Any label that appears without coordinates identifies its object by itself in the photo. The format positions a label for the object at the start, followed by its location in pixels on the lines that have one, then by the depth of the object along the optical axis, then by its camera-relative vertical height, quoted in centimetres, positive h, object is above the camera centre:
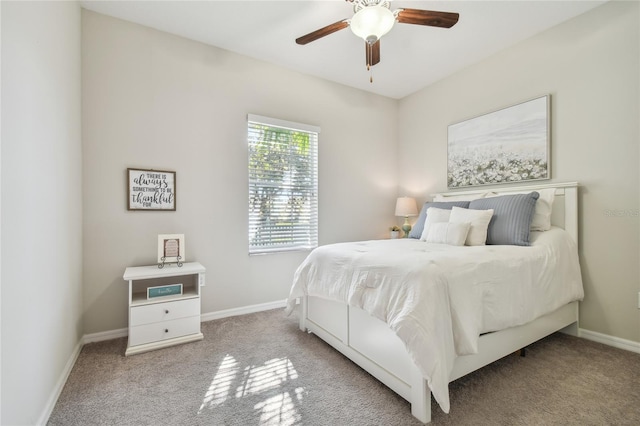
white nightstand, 210 -78
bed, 137 -55
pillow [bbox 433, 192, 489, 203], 297 +15
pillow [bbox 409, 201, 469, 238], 293 -5
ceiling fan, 174 +122
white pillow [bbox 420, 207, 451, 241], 279 -8
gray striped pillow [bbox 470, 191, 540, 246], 225 -7
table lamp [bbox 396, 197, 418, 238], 370 +3
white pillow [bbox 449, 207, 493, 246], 236 -12
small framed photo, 241 -33
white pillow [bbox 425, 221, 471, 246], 238 -20
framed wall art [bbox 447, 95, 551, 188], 262 +66
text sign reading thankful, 242 +18
